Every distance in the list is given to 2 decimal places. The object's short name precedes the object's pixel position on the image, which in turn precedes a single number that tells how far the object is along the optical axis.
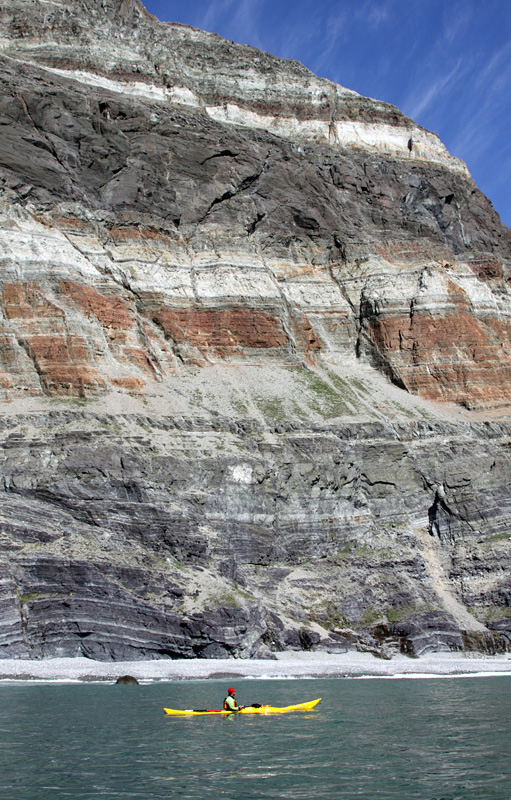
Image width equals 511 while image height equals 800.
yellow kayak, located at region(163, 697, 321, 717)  31.73
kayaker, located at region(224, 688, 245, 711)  31.98
